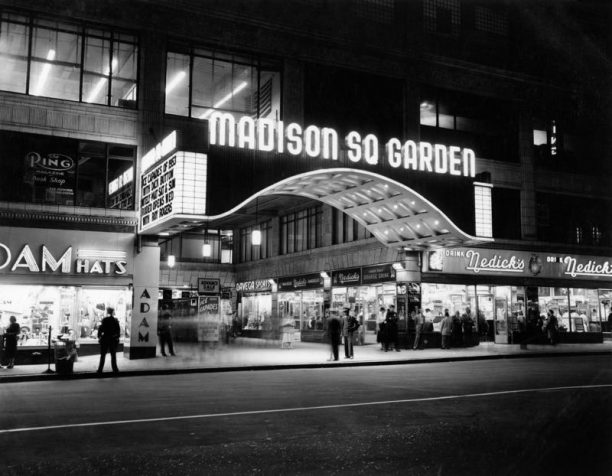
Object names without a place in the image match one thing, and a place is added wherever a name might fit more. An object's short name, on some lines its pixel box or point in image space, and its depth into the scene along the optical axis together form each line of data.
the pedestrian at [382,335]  27.82
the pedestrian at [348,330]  23.66
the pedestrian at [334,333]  22.86
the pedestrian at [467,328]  30.72
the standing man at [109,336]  18.44
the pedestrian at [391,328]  27.62
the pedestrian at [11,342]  19.78
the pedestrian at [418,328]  28.94
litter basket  17.75
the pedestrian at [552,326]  30.98
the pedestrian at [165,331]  24.58
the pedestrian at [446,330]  29.05
